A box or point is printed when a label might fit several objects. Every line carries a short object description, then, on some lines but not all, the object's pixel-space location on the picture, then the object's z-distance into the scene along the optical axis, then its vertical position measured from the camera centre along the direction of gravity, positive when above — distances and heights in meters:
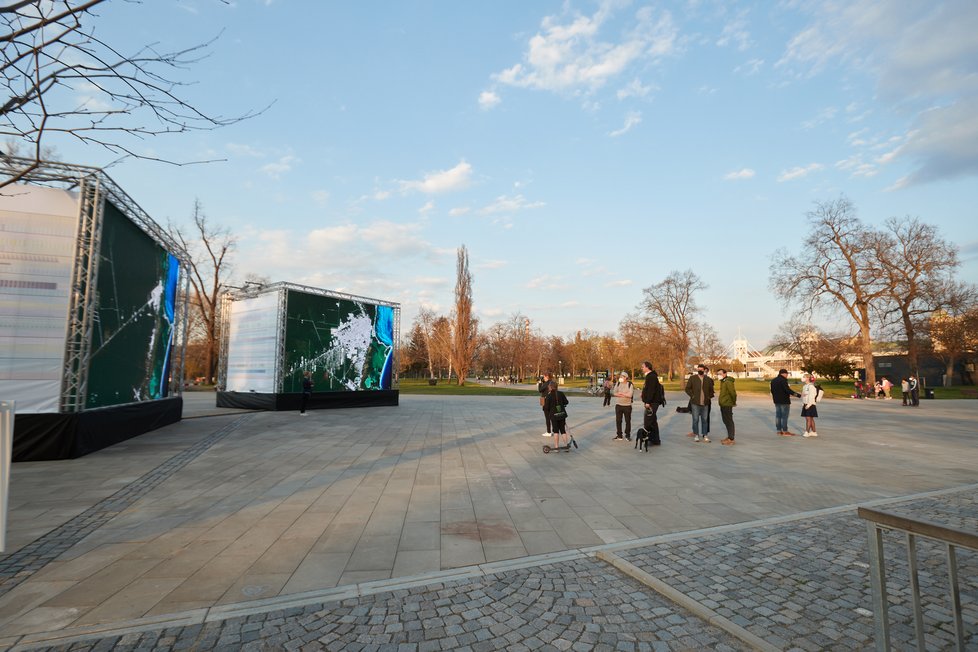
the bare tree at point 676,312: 44.00 +5.22
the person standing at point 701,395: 11.33 -0.74
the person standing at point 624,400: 11.03 -0.86
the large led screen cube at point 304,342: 18.86 +1.14
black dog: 9.99 -1.58
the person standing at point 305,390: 17.61 -0.88
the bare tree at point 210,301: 36.06 +5.47
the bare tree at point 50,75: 2.93 +2.06
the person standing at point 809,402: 12.25 -1.00
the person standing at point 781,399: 12.07 -0.89
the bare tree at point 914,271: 30.66 +6.29
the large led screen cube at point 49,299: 8.82 +1.43
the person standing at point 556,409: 9.70 -0.91
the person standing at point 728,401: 11.15 -0.88
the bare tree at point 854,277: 31.50 +6.17
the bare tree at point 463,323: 49.44 +4.80
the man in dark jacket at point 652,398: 10.40 -0.73
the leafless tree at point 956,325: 32.19 +2.96
